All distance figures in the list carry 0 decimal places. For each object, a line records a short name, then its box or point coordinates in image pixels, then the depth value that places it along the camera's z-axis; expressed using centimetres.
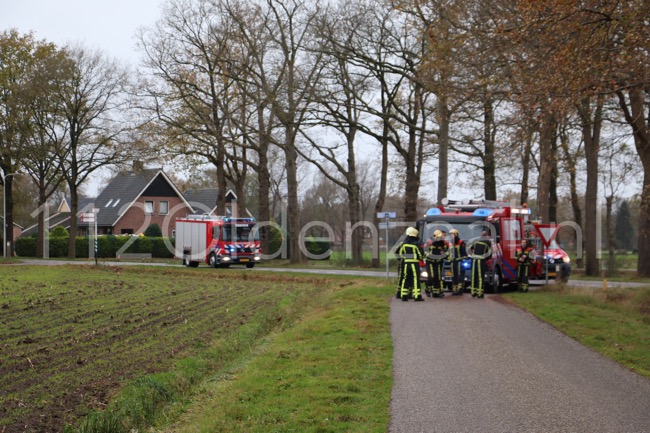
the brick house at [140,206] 7531
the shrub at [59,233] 6310
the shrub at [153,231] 6900
